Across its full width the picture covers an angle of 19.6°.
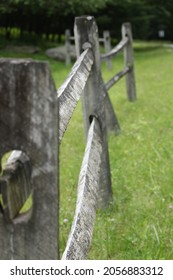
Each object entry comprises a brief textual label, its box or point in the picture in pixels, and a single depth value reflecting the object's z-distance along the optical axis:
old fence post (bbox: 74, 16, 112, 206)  3.70
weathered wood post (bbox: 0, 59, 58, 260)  1.14
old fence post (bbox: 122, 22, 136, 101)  9.17
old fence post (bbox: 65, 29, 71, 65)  18.34
